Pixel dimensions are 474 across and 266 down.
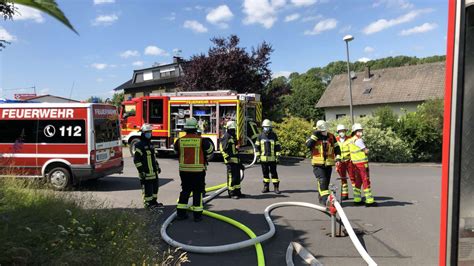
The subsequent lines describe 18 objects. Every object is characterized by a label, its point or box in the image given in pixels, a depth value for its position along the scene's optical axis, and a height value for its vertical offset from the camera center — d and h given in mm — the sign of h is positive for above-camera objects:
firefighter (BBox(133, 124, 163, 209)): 7426 -959
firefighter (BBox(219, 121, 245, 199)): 8812 -1006
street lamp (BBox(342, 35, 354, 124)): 17342 +3630
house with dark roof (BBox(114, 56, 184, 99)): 38656 +3922
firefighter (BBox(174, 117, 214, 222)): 6777 -989
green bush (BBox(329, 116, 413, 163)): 16906 -1212
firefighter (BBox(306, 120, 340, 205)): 7723 -731
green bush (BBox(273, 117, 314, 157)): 16922 -806
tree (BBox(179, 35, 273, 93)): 21750 +2788
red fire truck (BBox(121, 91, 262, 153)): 15352 +174
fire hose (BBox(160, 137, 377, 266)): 4725 -1711
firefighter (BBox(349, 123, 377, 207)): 7887 -1029
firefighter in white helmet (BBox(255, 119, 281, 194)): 9258 -807
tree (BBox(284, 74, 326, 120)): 54291 +2754
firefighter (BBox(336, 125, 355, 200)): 8484 -1049
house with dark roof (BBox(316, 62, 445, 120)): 32844 +2782
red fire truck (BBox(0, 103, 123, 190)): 9547 -589
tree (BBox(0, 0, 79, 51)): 2693 +780
